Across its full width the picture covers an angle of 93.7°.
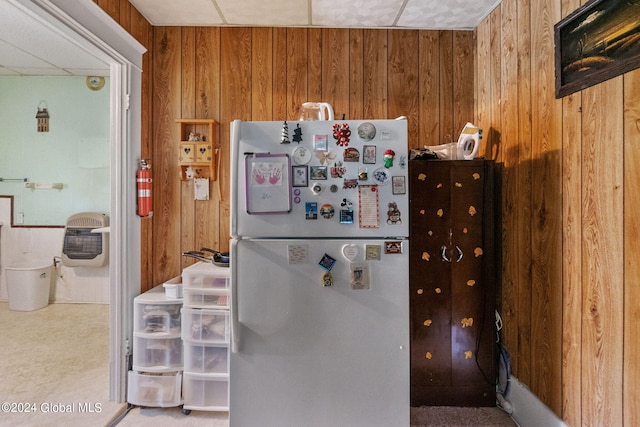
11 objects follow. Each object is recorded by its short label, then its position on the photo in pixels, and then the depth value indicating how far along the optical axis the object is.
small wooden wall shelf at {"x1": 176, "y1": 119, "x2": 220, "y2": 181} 2.11
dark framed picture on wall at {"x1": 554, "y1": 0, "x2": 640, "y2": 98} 1.13
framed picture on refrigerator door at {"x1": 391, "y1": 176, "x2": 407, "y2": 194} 1.36
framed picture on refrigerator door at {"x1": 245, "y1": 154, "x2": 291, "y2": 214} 1.36
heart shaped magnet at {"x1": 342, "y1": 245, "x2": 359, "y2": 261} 1.35
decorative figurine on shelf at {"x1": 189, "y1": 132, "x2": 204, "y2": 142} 2.13
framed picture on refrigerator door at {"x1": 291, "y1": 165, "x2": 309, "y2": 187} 1.36
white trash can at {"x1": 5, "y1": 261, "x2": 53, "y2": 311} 3.06
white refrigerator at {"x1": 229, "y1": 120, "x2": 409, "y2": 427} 1.36
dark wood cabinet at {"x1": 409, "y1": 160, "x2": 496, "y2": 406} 1.82
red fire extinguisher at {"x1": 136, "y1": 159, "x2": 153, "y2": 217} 1.98
